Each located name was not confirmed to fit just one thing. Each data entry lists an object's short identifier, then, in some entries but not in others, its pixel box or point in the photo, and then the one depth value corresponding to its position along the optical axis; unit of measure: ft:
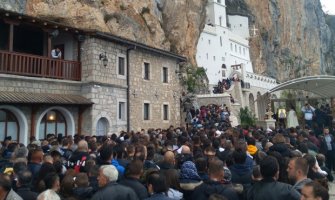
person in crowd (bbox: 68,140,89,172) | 19.84
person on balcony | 52.95
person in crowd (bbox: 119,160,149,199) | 14.49
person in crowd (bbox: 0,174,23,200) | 12.50
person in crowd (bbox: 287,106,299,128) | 70.13
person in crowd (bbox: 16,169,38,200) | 13.69
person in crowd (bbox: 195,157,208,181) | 17.15
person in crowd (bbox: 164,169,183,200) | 15.53
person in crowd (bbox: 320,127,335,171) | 33.86
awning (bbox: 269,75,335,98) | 73.20
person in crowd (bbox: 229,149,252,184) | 17.17
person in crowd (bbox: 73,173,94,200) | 14.57
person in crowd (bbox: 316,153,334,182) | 21.84
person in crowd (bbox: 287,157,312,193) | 13.42
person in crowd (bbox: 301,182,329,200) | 10.03
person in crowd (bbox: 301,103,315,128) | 55.57
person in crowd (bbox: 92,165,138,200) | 12.98
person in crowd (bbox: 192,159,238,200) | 13.69
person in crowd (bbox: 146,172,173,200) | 12.77
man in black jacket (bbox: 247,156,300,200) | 12.37
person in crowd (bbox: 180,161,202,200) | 16.19
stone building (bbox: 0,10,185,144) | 45.73
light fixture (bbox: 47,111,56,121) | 50.09
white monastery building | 142.82
